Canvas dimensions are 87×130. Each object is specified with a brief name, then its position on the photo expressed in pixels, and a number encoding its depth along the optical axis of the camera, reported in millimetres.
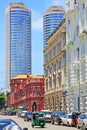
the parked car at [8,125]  15992
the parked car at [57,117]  53944
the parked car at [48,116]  61288
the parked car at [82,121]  38781
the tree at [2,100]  174900
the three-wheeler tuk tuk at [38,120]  45494
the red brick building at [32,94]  127250
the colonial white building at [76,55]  62400
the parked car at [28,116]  67881
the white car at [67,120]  48700
